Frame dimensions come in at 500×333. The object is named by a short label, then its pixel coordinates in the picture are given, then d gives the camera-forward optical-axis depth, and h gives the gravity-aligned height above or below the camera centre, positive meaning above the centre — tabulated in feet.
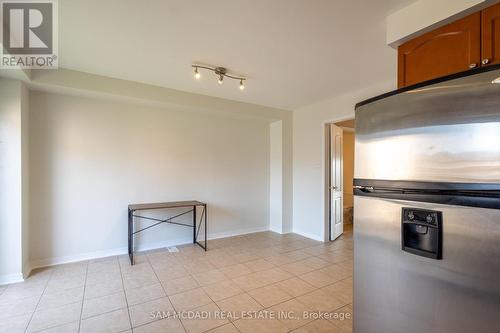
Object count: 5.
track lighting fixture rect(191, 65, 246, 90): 9.19 +3.69
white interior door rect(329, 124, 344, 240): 14.05 -1.12
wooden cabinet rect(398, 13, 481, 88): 4.66 +2.40
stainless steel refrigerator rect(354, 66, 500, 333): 2.97 -0.64
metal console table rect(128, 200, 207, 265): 11.16 -2.69
